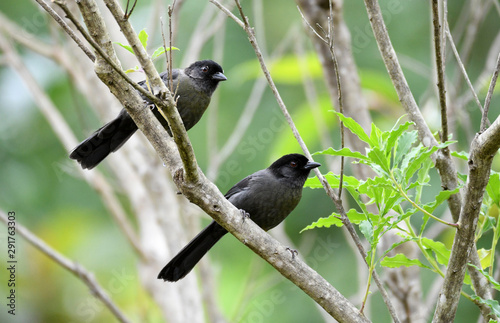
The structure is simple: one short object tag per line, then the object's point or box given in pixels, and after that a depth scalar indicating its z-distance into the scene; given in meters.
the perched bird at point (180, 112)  8.96
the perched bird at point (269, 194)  8.76
